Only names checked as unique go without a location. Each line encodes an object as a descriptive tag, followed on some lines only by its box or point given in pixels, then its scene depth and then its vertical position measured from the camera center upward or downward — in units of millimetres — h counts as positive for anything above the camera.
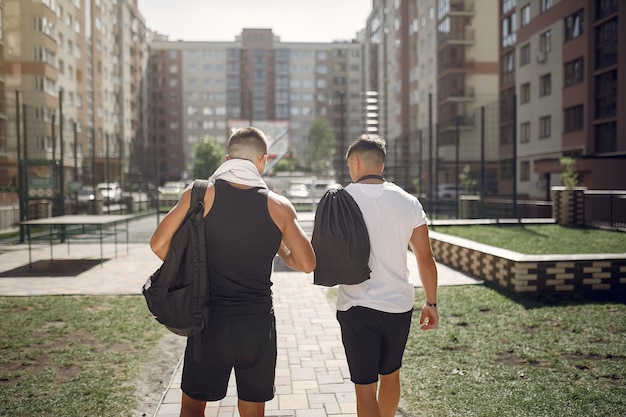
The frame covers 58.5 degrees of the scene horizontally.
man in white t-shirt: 3049 -566
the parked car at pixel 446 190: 39709 -237
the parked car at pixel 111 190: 39072 -85
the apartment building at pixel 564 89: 27094 +5522
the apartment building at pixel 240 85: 93938 +17904
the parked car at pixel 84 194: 38453 -358
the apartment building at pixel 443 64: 49938 +11870
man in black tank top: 2740 -471
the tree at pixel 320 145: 80875 +6127
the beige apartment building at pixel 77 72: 17266 +9950
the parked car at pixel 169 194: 36312 -372
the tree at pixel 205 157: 66125 +3756
